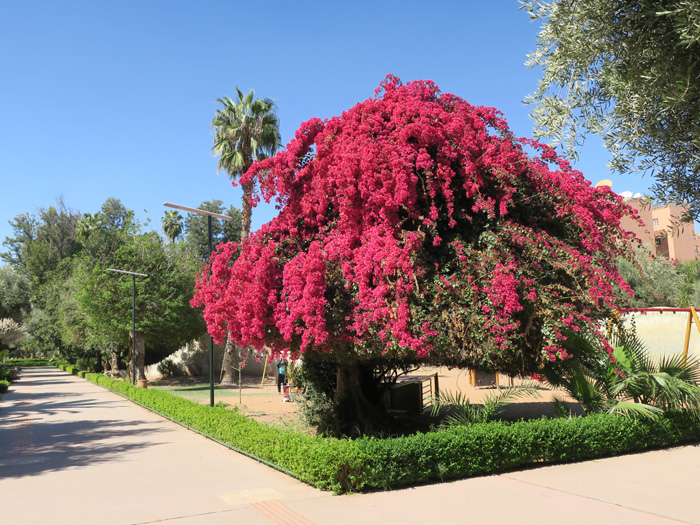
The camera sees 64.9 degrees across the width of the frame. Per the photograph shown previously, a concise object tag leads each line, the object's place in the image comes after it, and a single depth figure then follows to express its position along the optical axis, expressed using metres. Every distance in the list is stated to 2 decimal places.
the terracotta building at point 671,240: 48.44
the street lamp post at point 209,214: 15.23
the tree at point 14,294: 52.03
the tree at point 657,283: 29.38
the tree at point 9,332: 35.88
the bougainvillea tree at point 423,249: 9.05
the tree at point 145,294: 28.22
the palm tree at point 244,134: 26.53
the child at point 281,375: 22.01
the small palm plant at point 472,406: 10.03
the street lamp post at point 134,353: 25.44
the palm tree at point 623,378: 10.30
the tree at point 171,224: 62.94
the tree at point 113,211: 70.81
